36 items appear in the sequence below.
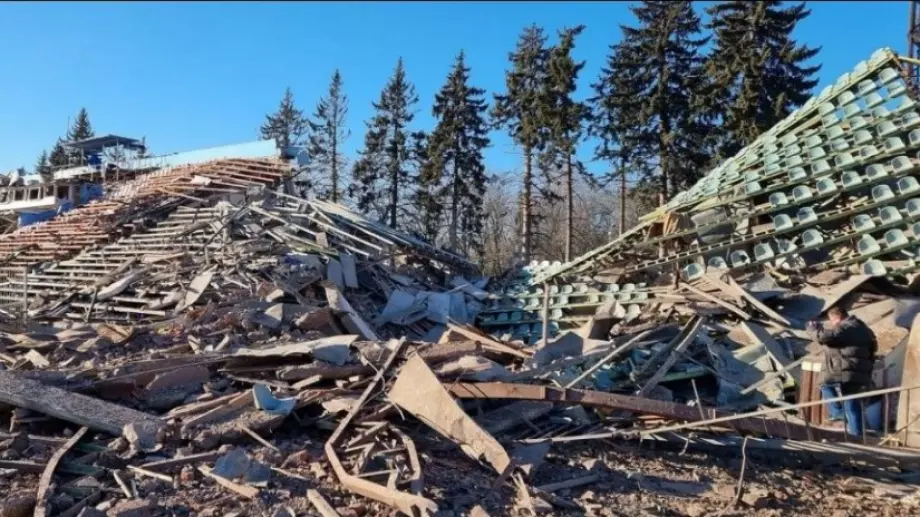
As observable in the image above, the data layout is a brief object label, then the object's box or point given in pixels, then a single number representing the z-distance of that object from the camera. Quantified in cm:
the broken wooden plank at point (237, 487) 434
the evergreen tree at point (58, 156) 4906
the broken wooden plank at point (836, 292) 958
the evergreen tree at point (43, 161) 5481
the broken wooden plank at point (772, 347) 801
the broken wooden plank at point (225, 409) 540
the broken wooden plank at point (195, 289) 1133
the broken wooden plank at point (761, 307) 921
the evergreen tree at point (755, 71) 2400
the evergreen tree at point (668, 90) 2520
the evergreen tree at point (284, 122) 4450
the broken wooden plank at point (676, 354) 724
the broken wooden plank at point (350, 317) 1005
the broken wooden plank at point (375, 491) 415
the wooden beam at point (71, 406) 534
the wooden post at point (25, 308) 1156
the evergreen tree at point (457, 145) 3120
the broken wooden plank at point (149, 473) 456
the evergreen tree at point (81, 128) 5188
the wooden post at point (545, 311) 1057
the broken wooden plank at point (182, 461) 473
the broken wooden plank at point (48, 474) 411
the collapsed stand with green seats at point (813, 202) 1004
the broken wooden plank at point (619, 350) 620
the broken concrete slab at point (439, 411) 507
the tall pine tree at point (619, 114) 2669
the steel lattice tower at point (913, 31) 1659
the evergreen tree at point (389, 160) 3347
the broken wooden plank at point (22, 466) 469
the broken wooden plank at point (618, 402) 565
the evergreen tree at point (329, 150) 3672
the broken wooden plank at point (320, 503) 415
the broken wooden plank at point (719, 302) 943
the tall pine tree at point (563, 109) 2739
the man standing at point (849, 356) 642
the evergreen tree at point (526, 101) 2775
